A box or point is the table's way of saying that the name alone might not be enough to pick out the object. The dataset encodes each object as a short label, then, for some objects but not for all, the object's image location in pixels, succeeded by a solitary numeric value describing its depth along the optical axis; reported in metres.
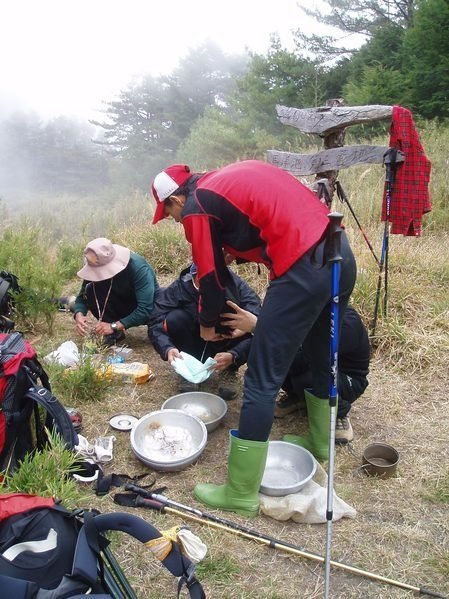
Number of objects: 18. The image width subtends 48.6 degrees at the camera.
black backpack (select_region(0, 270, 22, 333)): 3.59
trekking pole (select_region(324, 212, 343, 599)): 1.91
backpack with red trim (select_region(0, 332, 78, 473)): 2.35
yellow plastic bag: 3.63
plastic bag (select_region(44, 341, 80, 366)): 3.65
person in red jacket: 2.19
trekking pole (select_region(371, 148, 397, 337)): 3.72
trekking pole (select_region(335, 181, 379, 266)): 4.05
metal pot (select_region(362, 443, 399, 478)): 2.68
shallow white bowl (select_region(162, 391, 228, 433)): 3.24
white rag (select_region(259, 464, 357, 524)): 2.37
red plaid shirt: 3.72
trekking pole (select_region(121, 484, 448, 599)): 2.02
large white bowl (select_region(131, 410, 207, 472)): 2.67
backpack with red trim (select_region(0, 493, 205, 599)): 1.38
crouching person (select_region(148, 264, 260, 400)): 3.44
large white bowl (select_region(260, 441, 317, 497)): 2.61
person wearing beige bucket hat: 3.91
